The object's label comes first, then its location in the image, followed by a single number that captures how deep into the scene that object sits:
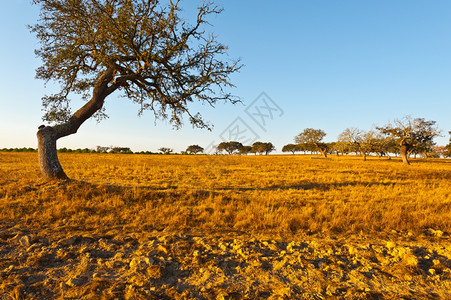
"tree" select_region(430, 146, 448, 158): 94.06
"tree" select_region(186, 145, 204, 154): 124.59
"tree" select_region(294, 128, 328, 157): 67.12
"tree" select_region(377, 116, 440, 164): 39.48
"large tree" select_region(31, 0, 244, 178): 9.60
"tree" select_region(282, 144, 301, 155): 129.60
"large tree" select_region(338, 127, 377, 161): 54.59
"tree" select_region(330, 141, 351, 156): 59.66
